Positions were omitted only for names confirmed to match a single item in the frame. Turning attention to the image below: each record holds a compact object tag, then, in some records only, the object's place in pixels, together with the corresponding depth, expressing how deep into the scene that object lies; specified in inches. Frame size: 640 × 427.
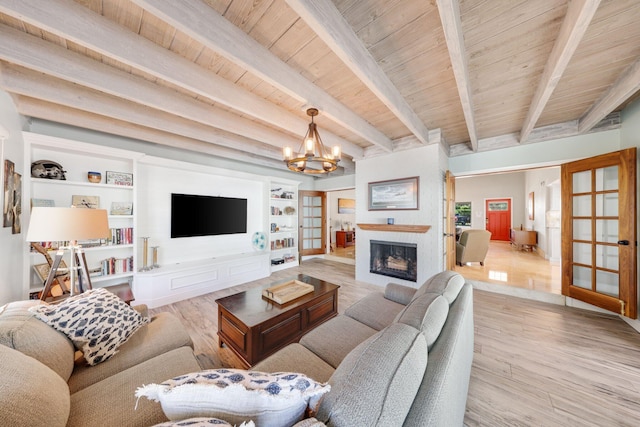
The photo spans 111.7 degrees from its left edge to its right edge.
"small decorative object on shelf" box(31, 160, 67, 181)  95.2
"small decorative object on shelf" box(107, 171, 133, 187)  115.1
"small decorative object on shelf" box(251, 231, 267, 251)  179.0
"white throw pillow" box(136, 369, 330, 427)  24.0
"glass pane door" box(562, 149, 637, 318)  92.5
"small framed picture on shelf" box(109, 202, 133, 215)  118.3
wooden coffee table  67.7
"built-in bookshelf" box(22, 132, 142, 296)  93.8
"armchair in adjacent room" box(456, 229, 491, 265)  180.1
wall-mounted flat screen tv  140.4
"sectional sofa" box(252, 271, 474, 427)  24.3
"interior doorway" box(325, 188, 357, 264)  303.3
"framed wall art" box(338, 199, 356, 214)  320.5
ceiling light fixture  80.8
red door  322.7
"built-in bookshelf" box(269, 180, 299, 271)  201.9
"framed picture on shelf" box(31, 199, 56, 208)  95.2
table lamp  62.6
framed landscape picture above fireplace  139.2
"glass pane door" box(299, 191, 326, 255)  231.9
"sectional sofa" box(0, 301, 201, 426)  26.5
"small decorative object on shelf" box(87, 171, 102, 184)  108.3
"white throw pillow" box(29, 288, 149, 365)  46.8
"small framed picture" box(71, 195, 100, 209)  107.1
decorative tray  81.4
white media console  117.6
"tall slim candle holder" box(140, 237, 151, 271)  124.4
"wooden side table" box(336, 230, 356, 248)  302.4
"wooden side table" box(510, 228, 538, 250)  246.6
